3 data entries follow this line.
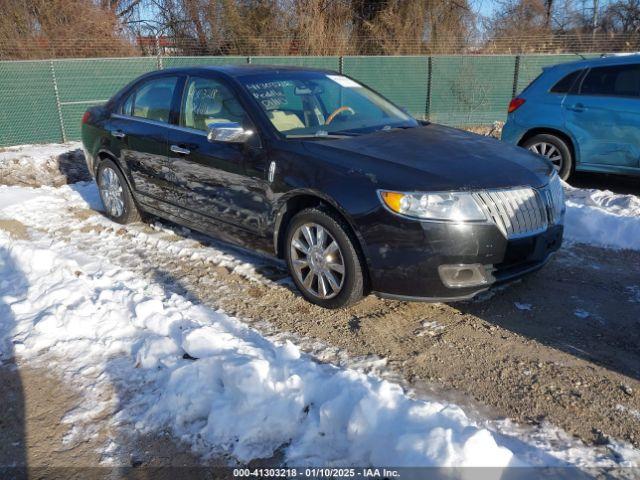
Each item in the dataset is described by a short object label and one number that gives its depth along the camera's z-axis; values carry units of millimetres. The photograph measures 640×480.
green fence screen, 12250
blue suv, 6801
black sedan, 3469
